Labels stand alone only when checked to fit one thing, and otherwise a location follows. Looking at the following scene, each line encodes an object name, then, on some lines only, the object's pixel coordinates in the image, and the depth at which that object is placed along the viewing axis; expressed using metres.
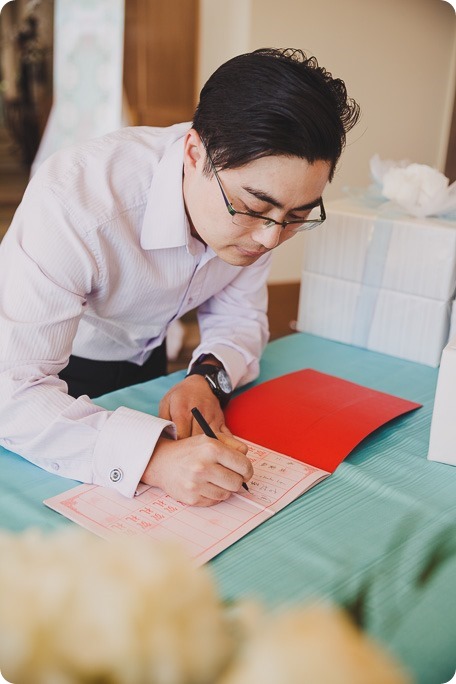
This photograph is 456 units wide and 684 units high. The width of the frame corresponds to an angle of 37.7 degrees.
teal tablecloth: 0.67
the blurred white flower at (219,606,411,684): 0.25
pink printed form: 0.81
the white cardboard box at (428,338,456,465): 1.04
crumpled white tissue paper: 1.54
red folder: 1.08
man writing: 0.95
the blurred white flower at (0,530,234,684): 0.27
